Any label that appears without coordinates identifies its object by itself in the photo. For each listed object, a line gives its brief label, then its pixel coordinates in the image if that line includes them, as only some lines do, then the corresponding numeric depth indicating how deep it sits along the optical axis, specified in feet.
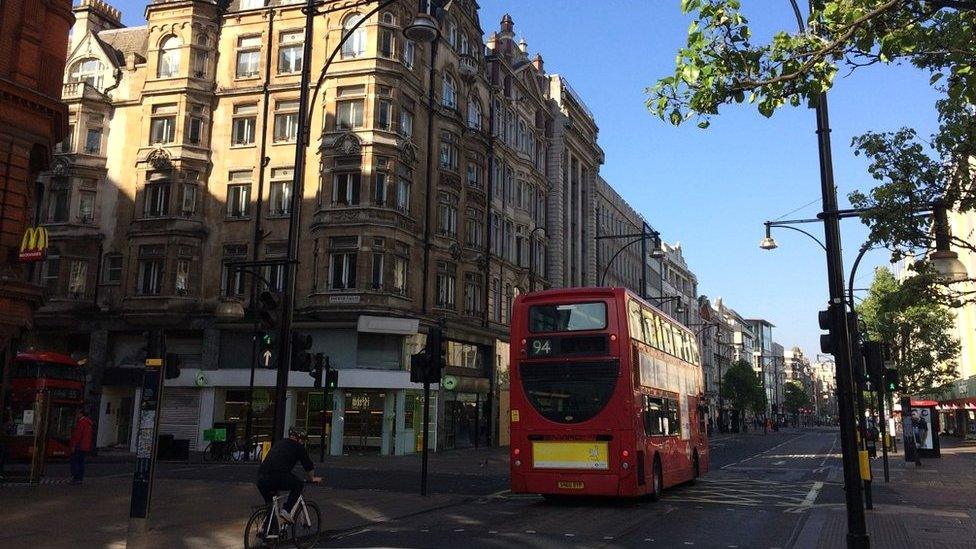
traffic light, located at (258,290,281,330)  46.16
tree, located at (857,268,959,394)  182.19
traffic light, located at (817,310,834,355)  36.35
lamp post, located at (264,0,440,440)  45.91
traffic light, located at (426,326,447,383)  58.90
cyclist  33.71
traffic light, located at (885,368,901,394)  70.92
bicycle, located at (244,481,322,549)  32.89
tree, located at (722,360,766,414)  334.03
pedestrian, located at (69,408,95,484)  62.69
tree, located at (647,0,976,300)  25.11
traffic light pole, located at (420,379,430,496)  58.59
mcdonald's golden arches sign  63.52
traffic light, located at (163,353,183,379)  40.42
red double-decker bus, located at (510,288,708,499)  51.26
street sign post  36.45
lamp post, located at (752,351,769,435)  470.39
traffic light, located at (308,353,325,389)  73.00
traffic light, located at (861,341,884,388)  45.88
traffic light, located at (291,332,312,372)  49.90
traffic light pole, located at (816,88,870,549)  31.96
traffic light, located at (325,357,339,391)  89.28
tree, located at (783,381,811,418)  547.08
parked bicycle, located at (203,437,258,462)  96.22
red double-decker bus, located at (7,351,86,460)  87.56
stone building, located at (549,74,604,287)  173.37
